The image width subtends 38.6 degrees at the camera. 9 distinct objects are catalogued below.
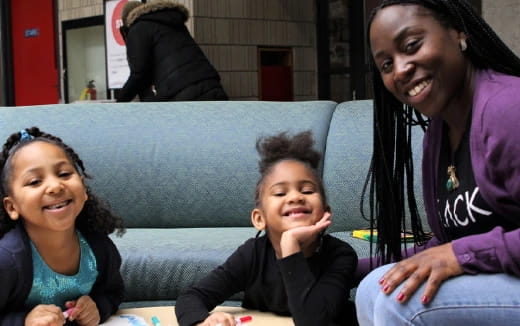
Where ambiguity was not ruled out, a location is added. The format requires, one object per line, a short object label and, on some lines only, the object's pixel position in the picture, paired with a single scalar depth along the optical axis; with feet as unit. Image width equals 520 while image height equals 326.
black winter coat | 13.71
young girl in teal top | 6.09
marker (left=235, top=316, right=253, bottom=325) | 6.34
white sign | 22.44
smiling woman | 4.58
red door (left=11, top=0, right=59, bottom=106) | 26.73
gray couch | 9.71
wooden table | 6.39
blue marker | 6.48
